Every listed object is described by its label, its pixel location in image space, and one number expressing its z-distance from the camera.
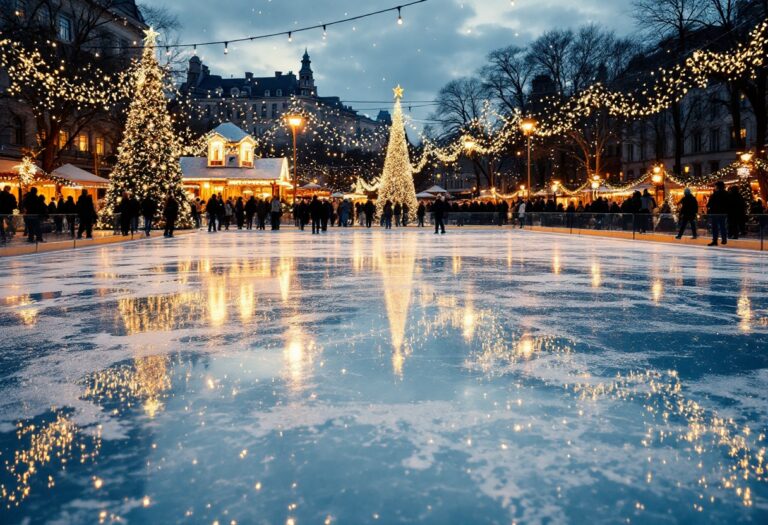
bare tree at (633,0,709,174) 35.78
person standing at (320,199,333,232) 34.40
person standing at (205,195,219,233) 35.94
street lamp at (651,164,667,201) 39.31
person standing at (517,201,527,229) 39.78
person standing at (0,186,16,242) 17.91
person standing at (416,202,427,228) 44.38
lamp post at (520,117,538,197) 37.09
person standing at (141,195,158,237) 27.98
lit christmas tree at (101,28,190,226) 30.16
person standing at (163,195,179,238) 28.61
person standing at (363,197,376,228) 41.83
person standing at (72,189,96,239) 23.50
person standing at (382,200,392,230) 39.91
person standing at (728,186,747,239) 20.14
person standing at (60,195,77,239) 22.12
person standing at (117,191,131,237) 26.66
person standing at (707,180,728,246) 20.66
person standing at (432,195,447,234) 32.16
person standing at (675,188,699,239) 21.88
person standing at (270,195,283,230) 35.97
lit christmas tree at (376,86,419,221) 40.88
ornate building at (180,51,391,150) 116.06
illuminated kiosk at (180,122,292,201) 51.91
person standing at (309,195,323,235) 33.28
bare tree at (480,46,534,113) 60.19
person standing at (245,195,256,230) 39.69
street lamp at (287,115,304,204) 36.44
